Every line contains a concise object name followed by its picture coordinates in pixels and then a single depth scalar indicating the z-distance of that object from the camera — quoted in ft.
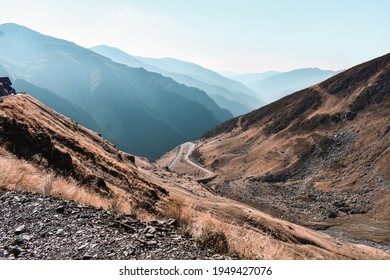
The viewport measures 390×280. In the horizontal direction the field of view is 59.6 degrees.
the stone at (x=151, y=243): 25.02
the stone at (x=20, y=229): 26.26
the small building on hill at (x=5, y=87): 194.69
